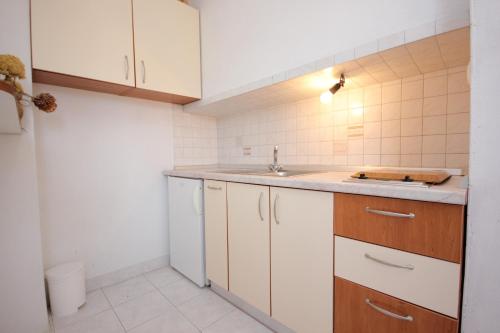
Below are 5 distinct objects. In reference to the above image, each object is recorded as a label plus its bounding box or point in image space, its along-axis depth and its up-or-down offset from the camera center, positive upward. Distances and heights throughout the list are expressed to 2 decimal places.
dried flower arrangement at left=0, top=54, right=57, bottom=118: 0.97 +0.34
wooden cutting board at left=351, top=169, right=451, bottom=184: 0.87 -0.09
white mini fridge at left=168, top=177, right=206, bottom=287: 1.69 -0.55
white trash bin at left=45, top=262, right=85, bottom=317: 1.43 -0.83
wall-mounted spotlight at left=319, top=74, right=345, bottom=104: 1.29 +0.39
